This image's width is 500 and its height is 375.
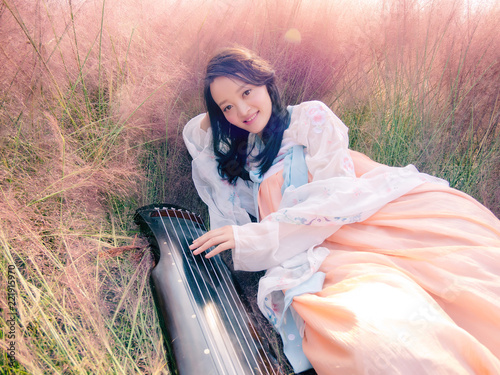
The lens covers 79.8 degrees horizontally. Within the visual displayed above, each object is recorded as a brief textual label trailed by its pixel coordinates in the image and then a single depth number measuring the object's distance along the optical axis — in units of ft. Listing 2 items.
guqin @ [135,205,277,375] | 2.64
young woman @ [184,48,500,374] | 2.16
